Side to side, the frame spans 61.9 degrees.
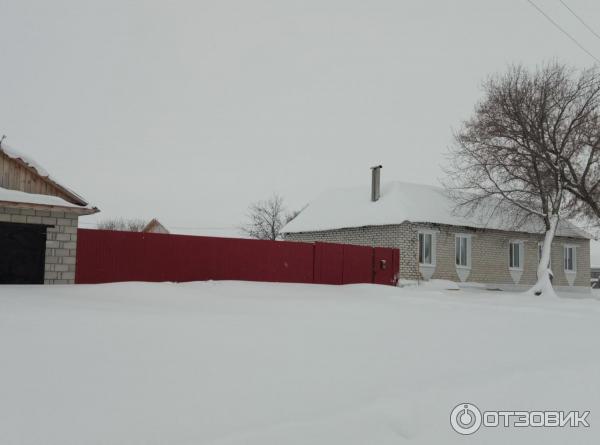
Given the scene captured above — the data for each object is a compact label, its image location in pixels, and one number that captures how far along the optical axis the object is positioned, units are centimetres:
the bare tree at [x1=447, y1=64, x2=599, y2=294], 2064
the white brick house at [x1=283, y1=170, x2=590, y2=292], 2325
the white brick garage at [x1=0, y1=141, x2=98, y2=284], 1122
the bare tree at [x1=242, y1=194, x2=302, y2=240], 5816
